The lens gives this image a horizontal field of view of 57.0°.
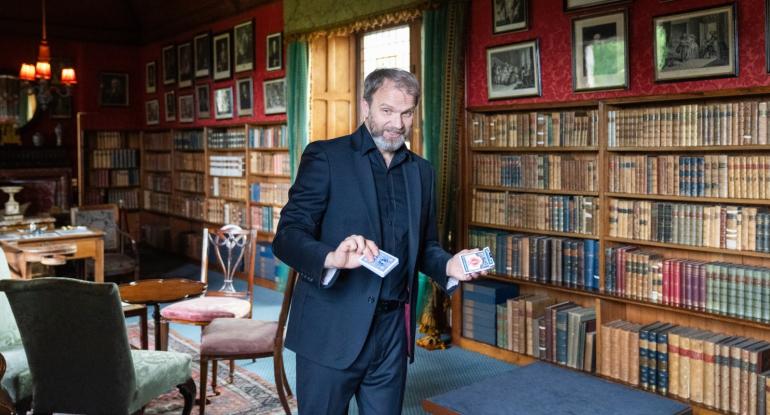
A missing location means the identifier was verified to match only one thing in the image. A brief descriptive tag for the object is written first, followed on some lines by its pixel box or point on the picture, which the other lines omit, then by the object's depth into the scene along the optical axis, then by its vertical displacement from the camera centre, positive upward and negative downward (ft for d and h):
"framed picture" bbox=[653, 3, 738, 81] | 13.76 +2.74
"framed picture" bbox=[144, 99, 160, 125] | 37.40 +3.74
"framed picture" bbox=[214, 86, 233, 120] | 30.35 +3.41
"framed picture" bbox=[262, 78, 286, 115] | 26.91 +3.31
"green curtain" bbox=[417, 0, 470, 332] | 18.90 +2.30
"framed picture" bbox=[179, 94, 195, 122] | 33.63 +3.52
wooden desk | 18.83 -1.84
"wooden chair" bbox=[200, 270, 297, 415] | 13.35 -3.08
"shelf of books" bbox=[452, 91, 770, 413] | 13.60 -1.35
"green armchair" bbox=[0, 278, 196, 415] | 9.97 -2.36
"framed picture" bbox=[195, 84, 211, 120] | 32.09 +3.70
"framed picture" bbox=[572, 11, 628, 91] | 15.60 +2.90
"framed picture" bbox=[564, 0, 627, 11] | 15.81 +4.03
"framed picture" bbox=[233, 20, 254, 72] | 28.71 +5.58
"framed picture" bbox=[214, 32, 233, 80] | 30.25 +5.41
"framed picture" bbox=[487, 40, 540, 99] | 17.52 +2.80
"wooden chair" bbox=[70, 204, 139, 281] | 25.23 -1.91
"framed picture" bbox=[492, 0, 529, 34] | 17.61 +4.18
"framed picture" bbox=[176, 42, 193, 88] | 33.55 +5.65
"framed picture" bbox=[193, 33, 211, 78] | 31.76 +5.79
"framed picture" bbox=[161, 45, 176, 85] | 35.12 +5.87
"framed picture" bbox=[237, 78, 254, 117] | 28.86 +3.48
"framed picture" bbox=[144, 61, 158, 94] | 37.42 +5.58
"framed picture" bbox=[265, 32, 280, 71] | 26.96 +4.96
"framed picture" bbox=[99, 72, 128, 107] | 37.83 +4.97
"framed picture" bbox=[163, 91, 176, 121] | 35.53 +3.90
